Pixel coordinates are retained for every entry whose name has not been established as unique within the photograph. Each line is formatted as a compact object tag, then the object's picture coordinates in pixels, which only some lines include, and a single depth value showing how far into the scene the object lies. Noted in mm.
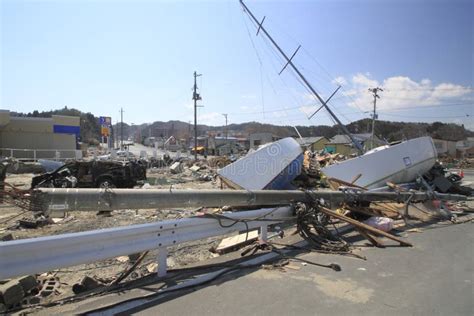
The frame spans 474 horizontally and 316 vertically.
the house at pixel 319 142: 85750
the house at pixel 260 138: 98375
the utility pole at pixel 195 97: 56634
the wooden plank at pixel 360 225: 6879
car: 17359
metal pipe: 4922
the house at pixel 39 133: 44594
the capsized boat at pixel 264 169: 11609
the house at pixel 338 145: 76562
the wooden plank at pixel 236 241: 6621
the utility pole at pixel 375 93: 64756
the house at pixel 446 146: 75938
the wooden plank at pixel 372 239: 6614
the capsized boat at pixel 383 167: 13391
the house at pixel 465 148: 69388
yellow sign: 42812
